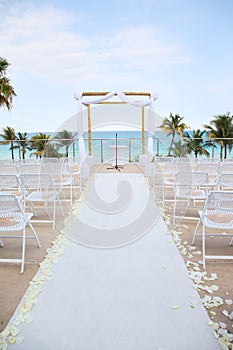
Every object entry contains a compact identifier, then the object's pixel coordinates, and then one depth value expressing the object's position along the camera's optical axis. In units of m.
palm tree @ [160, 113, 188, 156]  15.93
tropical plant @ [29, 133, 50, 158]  14.09
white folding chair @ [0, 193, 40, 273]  2.21
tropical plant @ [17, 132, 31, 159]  9.09
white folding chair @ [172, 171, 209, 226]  3.44
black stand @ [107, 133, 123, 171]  8.72
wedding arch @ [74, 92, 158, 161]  7.31
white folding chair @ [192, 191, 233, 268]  2.25
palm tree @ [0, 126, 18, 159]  15.65
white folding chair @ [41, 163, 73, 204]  4.68
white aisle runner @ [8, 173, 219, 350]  1.47
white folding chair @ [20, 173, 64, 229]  3.30
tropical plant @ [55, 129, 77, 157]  13.69
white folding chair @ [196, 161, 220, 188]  4.26
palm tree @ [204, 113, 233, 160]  14.74
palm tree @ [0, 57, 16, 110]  8.44
